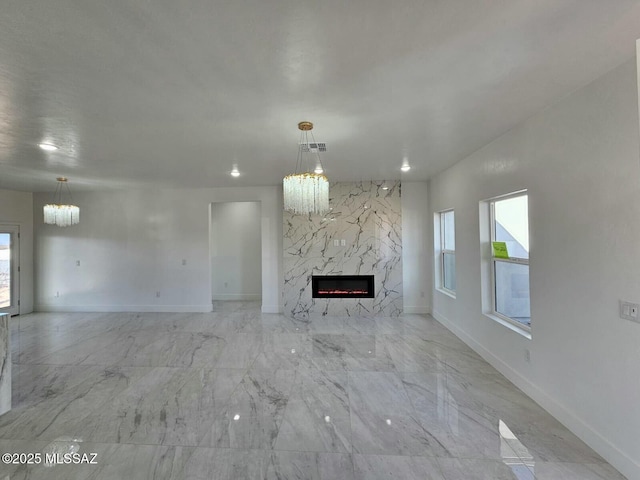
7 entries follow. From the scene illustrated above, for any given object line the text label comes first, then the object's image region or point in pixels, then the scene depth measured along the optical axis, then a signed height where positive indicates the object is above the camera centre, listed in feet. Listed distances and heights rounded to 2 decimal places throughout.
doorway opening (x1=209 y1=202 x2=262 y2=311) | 25.99 -0.59
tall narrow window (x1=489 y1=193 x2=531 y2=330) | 10.25 -0.67
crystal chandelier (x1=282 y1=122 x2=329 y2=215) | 9.87 +1.71
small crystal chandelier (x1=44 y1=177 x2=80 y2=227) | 17.44 +1.93
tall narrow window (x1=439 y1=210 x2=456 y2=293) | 17.30 -0.64
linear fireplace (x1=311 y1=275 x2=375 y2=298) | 19.92 -2.94
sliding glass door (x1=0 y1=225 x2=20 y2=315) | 20.48 -1.49
